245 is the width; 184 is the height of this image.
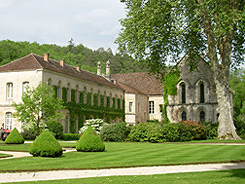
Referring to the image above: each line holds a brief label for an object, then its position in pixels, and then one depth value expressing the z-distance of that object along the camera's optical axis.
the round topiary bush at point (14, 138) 23.28
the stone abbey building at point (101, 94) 38.19
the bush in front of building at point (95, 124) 37.59
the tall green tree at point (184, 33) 23.95
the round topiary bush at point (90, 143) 17.69
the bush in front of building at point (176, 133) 28.86
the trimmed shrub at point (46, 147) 14.84
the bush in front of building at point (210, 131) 33.00
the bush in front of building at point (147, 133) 28.67
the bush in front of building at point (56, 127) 33.75
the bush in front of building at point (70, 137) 35.94
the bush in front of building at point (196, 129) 30.75
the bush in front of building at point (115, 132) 30.11
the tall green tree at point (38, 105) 29.76
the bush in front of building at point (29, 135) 32.12
